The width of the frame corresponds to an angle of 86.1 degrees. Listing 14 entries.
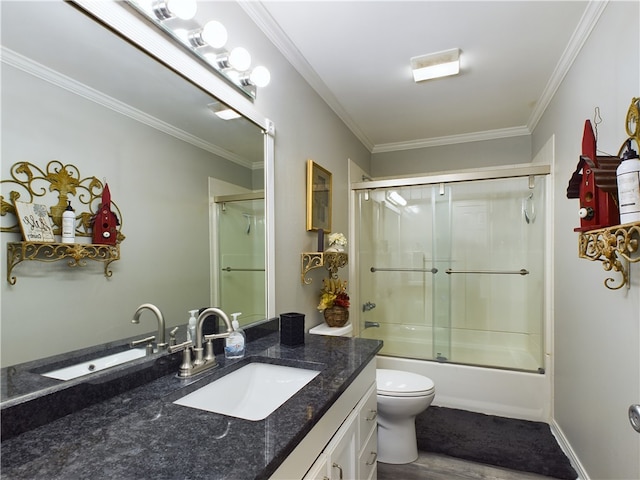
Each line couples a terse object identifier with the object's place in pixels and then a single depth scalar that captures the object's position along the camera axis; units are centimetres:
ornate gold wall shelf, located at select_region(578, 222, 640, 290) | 107
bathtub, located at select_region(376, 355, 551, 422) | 245
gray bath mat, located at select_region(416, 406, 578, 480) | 192
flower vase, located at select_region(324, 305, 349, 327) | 227
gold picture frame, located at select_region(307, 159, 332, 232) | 223
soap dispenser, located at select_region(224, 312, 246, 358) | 133
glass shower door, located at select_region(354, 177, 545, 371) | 283
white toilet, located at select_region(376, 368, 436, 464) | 190
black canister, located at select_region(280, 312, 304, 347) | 154
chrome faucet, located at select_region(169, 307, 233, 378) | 114
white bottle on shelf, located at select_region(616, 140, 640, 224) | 103
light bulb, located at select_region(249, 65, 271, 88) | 160
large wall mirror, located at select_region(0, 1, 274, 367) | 79
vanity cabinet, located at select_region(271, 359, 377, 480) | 85
